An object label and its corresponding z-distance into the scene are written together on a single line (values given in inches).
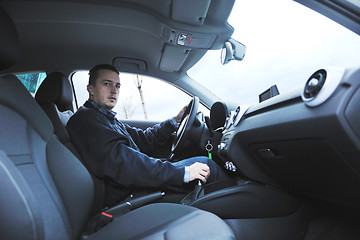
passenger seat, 28.1
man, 49.3
